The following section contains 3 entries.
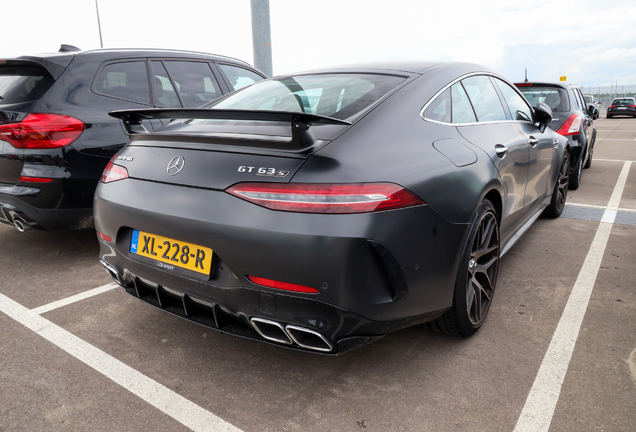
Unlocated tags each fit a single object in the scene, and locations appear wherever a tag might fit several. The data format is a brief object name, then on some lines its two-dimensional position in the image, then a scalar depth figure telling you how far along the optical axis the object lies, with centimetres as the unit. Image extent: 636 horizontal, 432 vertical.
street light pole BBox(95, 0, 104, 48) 2253
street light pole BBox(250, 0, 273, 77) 939
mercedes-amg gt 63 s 172
